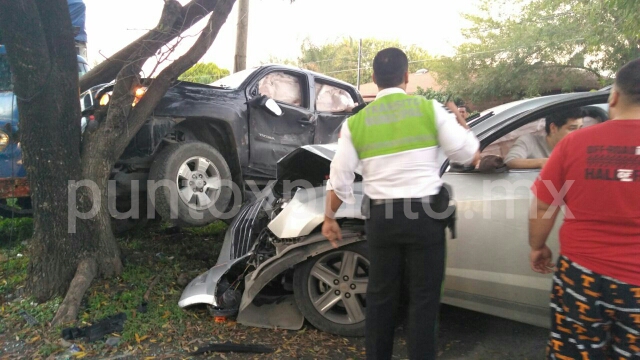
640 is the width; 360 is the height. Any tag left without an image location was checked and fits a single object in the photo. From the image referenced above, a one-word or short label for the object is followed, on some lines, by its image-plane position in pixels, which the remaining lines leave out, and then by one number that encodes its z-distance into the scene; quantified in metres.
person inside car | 3.39
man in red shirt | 1.92
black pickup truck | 5.14
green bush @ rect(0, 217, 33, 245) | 6.31
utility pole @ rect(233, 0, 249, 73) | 10.60
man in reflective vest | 2.41
